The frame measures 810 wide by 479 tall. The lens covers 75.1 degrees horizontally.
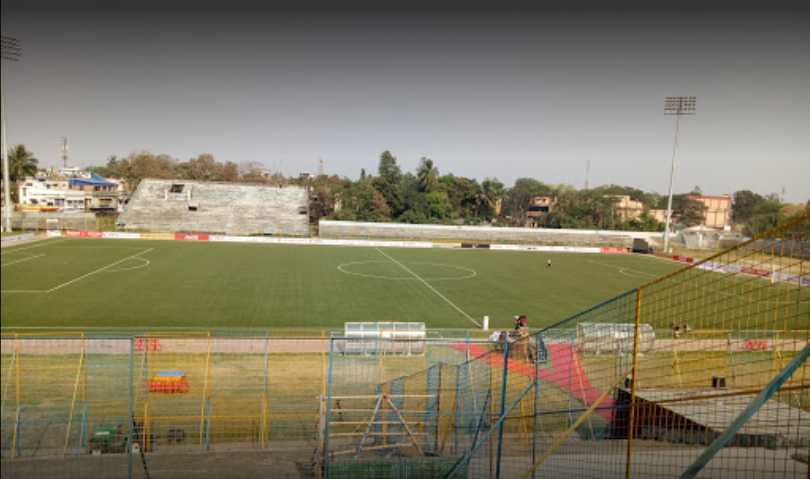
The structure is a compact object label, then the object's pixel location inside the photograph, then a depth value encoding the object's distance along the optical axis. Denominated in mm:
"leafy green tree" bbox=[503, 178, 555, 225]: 88769
